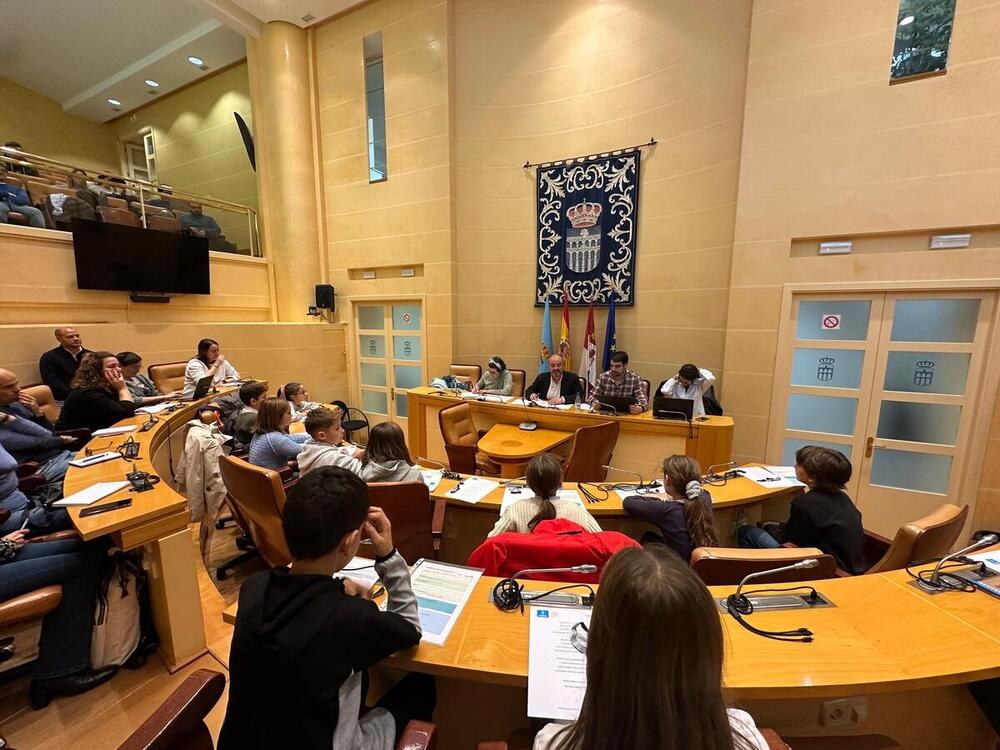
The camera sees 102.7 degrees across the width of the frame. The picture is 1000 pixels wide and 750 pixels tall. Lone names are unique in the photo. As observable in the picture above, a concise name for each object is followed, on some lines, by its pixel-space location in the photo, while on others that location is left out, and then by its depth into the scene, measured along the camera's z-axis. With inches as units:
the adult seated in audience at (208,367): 190.2
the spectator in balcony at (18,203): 186.4
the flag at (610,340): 212.1
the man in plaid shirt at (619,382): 174.4
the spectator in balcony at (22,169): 193.0
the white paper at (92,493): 77.4
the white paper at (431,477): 105.1
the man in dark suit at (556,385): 192.1
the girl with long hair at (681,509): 81.1
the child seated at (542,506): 79.7
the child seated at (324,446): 97.8
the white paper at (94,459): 98.4
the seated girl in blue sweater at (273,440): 111.5
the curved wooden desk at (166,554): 72.7
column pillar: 260.1
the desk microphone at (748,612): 48.7
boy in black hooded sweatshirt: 36.0
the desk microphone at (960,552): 60.0
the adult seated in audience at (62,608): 70.2
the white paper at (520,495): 93.0
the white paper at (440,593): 49.8
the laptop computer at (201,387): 162.4
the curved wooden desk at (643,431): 140.9
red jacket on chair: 59.9
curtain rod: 199.0
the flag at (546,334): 225.0
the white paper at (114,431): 124.2
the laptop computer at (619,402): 153.3
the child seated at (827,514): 82.8
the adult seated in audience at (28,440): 101.3
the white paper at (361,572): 60.9
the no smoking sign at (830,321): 157.9
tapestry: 206.8
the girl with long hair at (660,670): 27.0
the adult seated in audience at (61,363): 169.8
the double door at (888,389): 141.8
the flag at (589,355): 217.5
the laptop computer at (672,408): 140.8
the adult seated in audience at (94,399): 132.6
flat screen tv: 200.5
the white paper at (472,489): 98.4
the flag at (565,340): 220.7
